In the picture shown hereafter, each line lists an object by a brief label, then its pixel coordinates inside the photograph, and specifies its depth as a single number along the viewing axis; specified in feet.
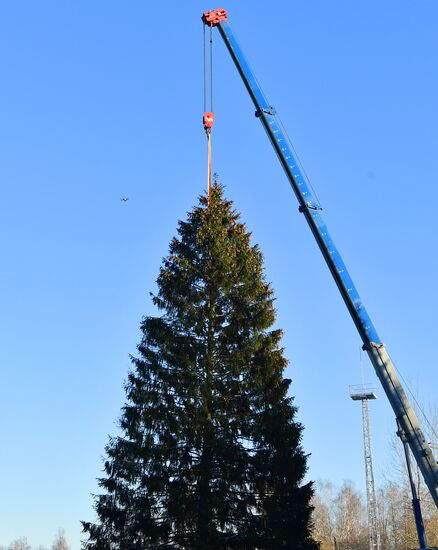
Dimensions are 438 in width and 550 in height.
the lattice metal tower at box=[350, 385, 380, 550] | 168.10
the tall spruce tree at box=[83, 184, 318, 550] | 70.23
